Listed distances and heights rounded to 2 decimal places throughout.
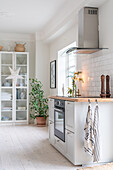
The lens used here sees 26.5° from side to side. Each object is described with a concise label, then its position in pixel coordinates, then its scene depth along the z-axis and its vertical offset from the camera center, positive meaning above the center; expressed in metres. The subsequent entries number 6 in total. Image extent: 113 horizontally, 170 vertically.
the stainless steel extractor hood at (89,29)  4.07 +0.99
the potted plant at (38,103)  6.82 -0.47
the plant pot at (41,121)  6.81 -0.97
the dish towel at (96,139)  3.16 -0.69
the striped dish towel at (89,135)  3.11 -0.63
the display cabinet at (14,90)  7.17 -0.09
